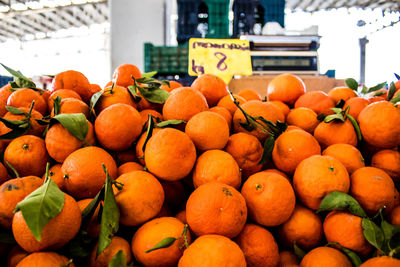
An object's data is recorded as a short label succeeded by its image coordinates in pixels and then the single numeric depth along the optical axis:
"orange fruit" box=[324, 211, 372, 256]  0.79
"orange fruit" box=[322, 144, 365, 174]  0.99
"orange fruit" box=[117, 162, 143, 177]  0.95
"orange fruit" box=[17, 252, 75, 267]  0.63
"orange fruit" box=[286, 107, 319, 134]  1.19
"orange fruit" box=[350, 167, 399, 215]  0.87
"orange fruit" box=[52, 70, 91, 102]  1.24
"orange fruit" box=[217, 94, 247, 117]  1.21
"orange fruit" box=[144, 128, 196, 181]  0.83
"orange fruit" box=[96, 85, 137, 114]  1.10
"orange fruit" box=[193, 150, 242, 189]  0.86
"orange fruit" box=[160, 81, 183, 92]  1.42
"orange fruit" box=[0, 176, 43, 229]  0.72
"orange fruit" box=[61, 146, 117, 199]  0.83
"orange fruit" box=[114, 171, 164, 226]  0.78
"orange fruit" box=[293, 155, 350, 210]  0.85
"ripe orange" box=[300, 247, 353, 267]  0.73
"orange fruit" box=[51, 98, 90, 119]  0.98
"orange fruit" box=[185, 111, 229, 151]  0.93
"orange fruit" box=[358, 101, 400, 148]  1.00
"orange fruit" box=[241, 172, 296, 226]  0.82
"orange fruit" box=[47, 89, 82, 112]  1.12
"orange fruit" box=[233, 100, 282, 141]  1.08
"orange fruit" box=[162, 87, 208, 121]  1.04
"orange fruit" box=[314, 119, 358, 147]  1.07
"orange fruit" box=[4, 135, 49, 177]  0.89
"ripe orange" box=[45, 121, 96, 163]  0.90
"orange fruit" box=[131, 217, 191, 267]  0.72
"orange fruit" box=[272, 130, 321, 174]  0.97
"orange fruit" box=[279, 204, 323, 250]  0.86
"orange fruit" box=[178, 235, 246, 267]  0.64
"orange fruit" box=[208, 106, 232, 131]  1.13
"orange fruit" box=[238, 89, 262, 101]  1.46
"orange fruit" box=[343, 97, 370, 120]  1.21
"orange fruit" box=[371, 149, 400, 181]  1.02
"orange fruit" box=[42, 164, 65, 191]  0.88
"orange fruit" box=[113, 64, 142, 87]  1.34
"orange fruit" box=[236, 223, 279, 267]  0.78
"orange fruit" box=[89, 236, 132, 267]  0.72
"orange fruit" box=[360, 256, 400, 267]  0.66
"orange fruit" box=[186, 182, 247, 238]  0.74
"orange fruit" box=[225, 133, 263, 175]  0.99
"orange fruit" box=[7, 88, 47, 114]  1.09
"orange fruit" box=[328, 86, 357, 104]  1.37
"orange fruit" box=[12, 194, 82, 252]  0.65
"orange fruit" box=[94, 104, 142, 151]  0.93
